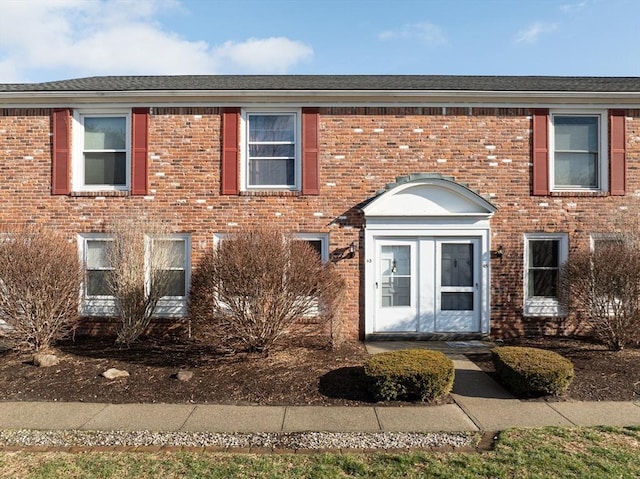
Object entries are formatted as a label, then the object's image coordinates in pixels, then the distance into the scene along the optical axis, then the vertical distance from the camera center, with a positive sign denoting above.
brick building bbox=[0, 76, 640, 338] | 8.87 +1.31
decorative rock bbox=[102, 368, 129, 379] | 6.23 -1.97
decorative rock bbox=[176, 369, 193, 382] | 6.15 -1.95
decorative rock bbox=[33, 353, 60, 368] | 6.73 -1.91
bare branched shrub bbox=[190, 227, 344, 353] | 6.46 -0.65
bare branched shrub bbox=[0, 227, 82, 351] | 7.02 -0.78
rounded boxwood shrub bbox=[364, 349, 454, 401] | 5.38 -1.74
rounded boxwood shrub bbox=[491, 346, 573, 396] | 5.54 -1.70
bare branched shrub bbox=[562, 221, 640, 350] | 7.37 -0.72
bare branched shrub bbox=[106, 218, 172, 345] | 8.09 -0.54
